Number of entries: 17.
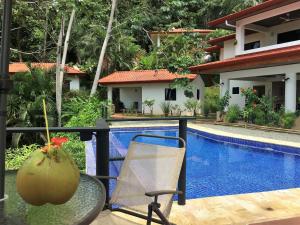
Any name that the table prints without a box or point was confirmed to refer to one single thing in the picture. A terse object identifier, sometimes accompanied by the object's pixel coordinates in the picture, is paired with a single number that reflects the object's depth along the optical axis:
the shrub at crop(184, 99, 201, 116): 16.36
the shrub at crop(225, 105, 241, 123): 12.20
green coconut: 0.97
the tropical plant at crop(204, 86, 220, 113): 16.07
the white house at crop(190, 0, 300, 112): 10.50
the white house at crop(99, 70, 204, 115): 17.92
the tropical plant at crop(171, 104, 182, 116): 17.30
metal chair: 2.14
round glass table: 1.13
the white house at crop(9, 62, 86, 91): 18.99
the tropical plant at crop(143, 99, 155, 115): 17.64
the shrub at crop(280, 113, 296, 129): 10.02
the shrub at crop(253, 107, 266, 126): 10.98
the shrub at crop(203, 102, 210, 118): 15.71
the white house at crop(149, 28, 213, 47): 21.24
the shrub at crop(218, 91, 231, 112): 13.17
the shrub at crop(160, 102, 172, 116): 16.85
